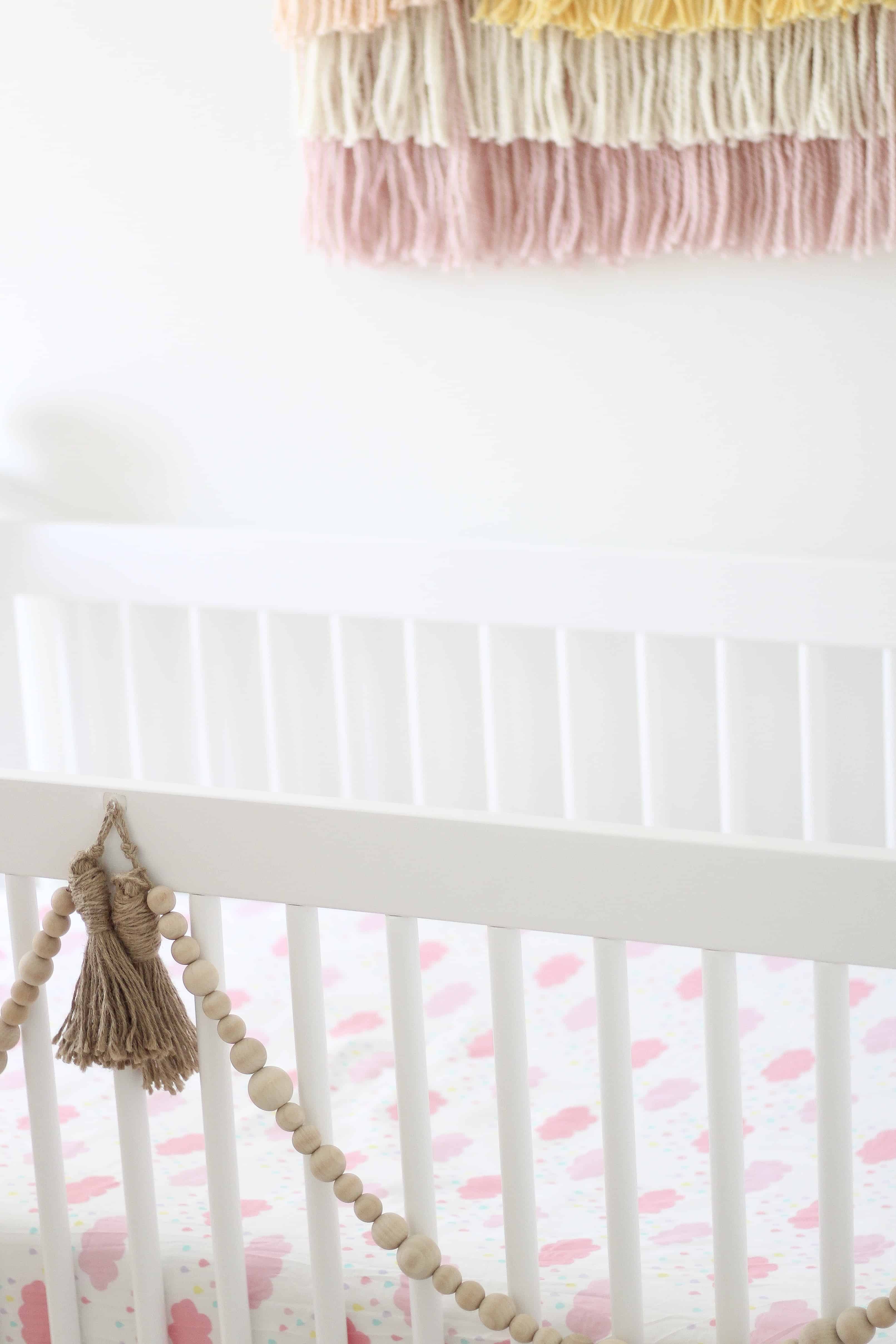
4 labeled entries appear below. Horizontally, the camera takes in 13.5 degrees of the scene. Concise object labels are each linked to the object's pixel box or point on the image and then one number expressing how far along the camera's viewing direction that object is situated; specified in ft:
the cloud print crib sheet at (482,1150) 7.52
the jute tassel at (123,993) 7.29
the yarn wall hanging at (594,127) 8.74
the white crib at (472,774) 7.04
